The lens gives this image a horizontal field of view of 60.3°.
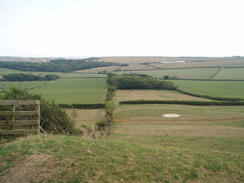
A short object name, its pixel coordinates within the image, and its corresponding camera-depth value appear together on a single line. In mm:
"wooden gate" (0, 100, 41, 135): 10562
